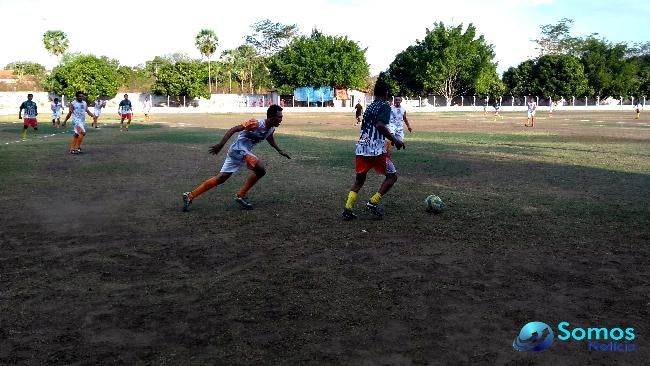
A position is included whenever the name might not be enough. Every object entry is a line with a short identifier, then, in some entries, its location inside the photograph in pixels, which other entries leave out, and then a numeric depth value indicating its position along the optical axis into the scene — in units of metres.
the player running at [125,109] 32.53
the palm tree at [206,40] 90.50
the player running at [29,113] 25.77
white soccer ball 8.76
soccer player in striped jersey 8.20
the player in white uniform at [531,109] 36.44
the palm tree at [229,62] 96.45
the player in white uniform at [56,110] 35.51
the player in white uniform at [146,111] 47.11
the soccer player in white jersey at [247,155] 9.12
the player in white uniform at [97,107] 40.04
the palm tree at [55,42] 87.69
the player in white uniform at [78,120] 18.61
